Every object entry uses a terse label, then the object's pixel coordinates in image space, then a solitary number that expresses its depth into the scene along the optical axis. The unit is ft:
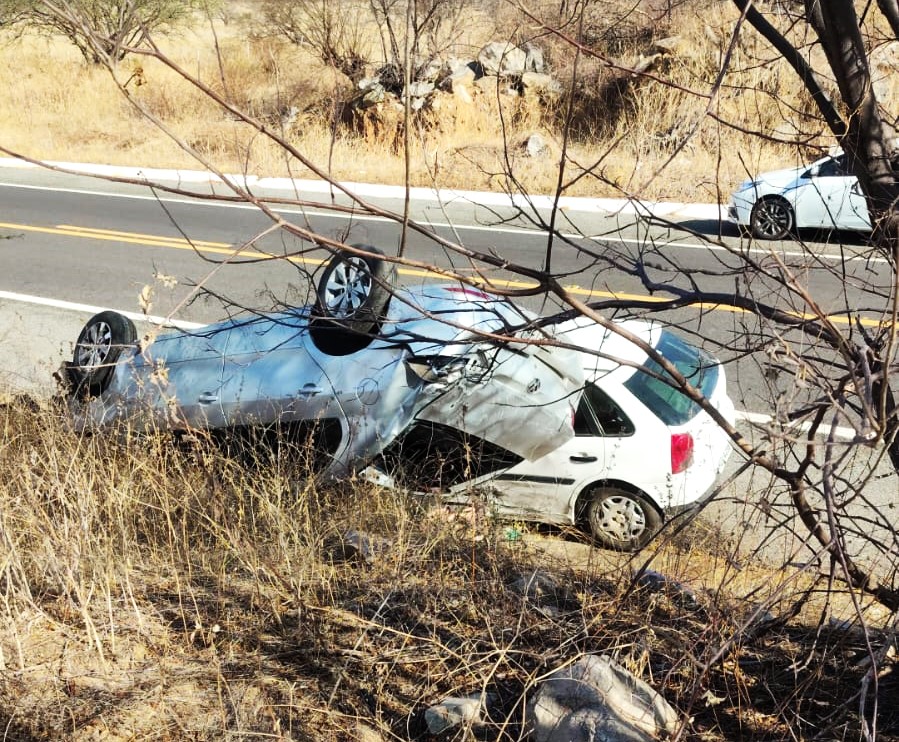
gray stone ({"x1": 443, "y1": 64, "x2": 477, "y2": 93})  67.80
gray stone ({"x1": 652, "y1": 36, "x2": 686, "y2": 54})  62.64
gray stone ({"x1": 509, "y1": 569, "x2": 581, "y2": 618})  13.35
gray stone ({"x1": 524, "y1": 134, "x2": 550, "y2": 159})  59.43
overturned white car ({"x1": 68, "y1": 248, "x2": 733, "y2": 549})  18.42
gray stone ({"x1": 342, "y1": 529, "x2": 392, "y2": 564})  14.94
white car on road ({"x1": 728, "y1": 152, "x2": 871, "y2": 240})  42.01
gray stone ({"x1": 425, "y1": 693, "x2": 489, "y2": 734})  10.92
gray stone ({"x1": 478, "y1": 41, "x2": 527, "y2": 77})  66.44
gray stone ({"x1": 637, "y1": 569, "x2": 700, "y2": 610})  13.51
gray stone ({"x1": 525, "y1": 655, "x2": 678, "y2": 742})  10.12
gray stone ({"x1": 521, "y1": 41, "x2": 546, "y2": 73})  68.34
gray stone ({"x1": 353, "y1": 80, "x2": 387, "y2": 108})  68.28
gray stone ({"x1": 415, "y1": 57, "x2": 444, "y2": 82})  66.69
